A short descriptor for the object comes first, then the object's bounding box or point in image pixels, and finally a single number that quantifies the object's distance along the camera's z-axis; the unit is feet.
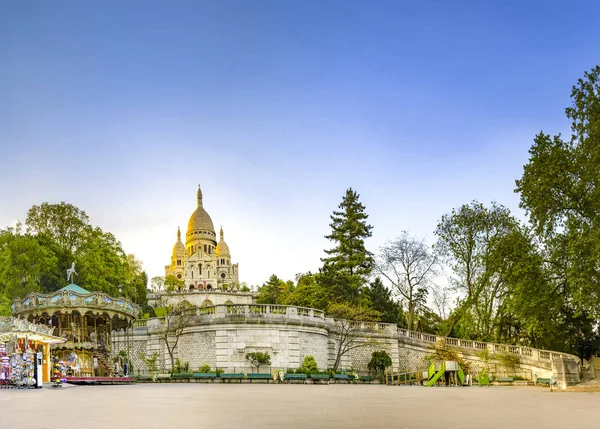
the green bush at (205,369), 133.50
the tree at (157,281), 497.50
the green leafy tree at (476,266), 162.40
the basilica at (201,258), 535.60
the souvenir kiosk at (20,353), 97.96
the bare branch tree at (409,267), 187.11
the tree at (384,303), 201.16
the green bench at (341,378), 135.77
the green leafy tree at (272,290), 354.13
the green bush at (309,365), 134.49
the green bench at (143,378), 140.77
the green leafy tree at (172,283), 473.02
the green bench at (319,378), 129.61
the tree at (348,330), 151.02
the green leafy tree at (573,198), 99.40
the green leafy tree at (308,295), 206.49
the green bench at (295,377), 127.24
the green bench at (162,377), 134.51
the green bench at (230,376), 125.49
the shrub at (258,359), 134.50
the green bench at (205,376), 127.65
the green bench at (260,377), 127.47
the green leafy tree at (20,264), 183.93
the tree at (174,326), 143.33
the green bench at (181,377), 130.21
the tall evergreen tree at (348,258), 207.11
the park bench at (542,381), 127.75
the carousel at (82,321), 135.03
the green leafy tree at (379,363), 149.79
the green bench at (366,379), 143.95
